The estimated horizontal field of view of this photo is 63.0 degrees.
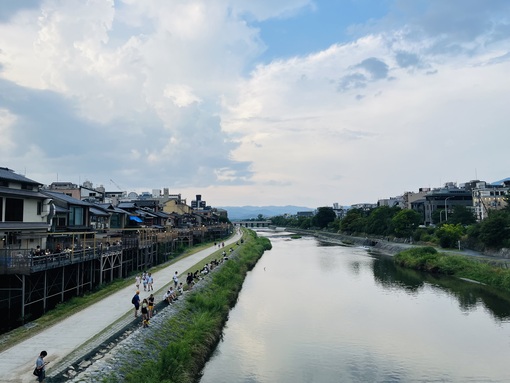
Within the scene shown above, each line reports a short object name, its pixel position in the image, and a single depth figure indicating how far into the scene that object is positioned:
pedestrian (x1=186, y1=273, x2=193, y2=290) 32.62
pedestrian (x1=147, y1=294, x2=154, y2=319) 22.36
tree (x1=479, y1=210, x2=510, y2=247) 53.62
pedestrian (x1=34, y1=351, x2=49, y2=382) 13.61
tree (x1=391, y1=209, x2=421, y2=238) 87.38
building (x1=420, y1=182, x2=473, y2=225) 114.81
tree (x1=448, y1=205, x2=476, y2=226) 84.06
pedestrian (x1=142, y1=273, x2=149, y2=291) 29.73
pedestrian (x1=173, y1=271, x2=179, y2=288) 30.67
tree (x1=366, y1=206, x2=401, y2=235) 103.44
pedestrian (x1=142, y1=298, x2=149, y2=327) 20.94
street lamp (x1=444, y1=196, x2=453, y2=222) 98.85
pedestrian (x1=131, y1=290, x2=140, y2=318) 22.16
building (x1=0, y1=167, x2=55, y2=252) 26.95
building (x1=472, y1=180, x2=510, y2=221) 105.89
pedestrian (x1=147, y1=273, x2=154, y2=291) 30.17
